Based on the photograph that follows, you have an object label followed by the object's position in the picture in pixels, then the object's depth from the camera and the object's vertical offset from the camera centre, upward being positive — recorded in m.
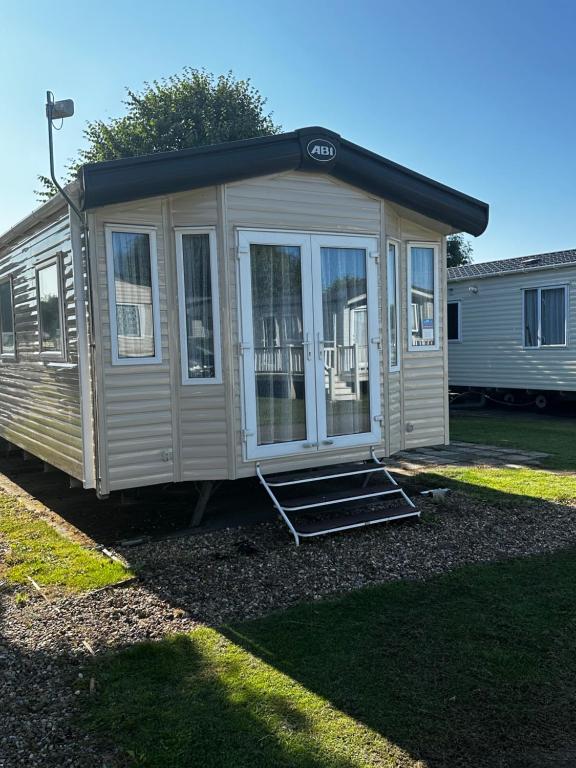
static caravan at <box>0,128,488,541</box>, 5.47 +0.28
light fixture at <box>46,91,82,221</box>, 5.05 +1.75
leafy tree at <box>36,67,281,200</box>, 25.22 +8.29
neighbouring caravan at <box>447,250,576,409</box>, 14.24 +0.17
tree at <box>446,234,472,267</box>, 33.91 +4.29
